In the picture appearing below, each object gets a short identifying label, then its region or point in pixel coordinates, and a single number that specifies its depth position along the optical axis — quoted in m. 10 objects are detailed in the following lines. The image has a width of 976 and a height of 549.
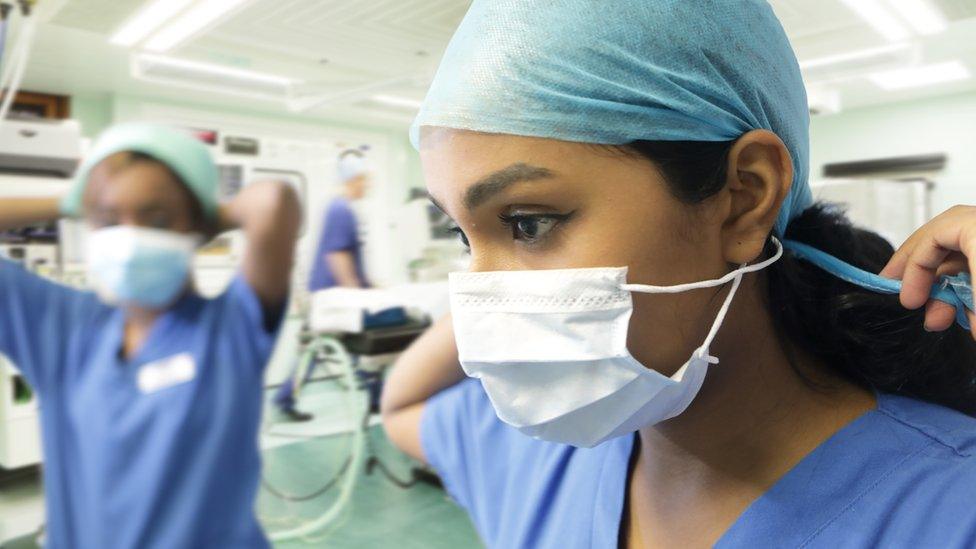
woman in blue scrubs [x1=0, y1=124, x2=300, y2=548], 1.05
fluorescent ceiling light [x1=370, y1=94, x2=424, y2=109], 5.55
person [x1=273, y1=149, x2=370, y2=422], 3.31
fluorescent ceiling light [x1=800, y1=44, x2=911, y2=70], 3.71
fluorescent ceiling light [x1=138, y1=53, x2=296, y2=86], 3.78
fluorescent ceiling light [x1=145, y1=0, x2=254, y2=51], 3.15
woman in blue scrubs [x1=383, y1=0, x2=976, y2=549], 0.54
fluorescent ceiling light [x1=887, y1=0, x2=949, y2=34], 3.20
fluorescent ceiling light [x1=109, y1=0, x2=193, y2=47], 3.14
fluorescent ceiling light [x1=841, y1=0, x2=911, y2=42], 3.21
